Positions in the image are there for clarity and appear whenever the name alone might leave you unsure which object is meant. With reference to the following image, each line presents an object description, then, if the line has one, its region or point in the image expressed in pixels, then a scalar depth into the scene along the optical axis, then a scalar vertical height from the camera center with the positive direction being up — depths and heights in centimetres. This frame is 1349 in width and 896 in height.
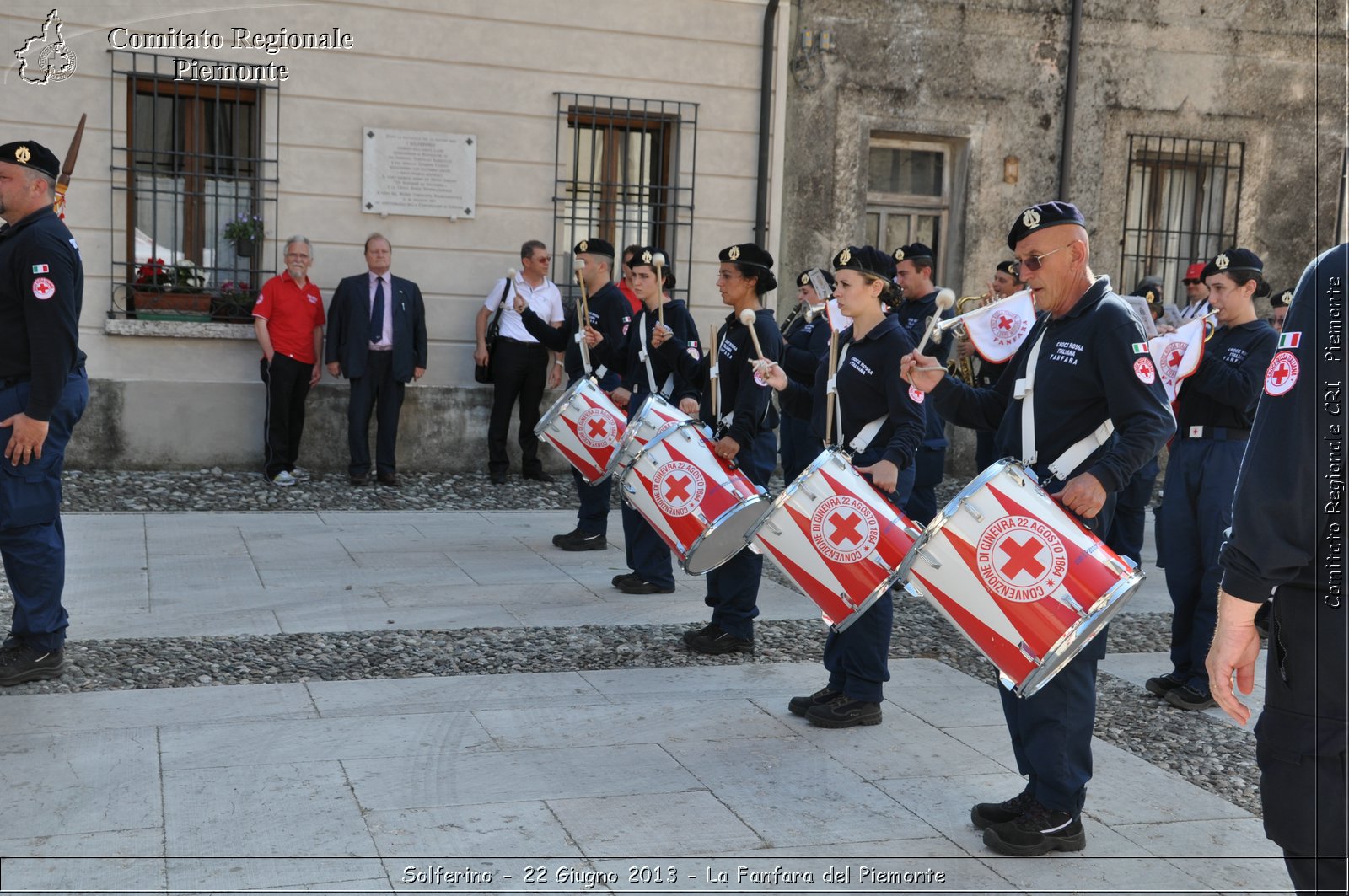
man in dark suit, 1038 -52
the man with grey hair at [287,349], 1021 -55
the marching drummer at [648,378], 697 -45
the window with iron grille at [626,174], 1146 +109
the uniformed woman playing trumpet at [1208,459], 553 -61
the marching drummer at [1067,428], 365 -33
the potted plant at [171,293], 1043 -15
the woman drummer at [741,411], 578 -51
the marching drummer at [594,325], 812 -21
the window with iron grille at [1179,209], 1338 +115
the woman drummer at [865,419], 479 -42
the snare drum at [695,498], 530 -83
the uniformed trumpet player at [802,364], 666 -32
